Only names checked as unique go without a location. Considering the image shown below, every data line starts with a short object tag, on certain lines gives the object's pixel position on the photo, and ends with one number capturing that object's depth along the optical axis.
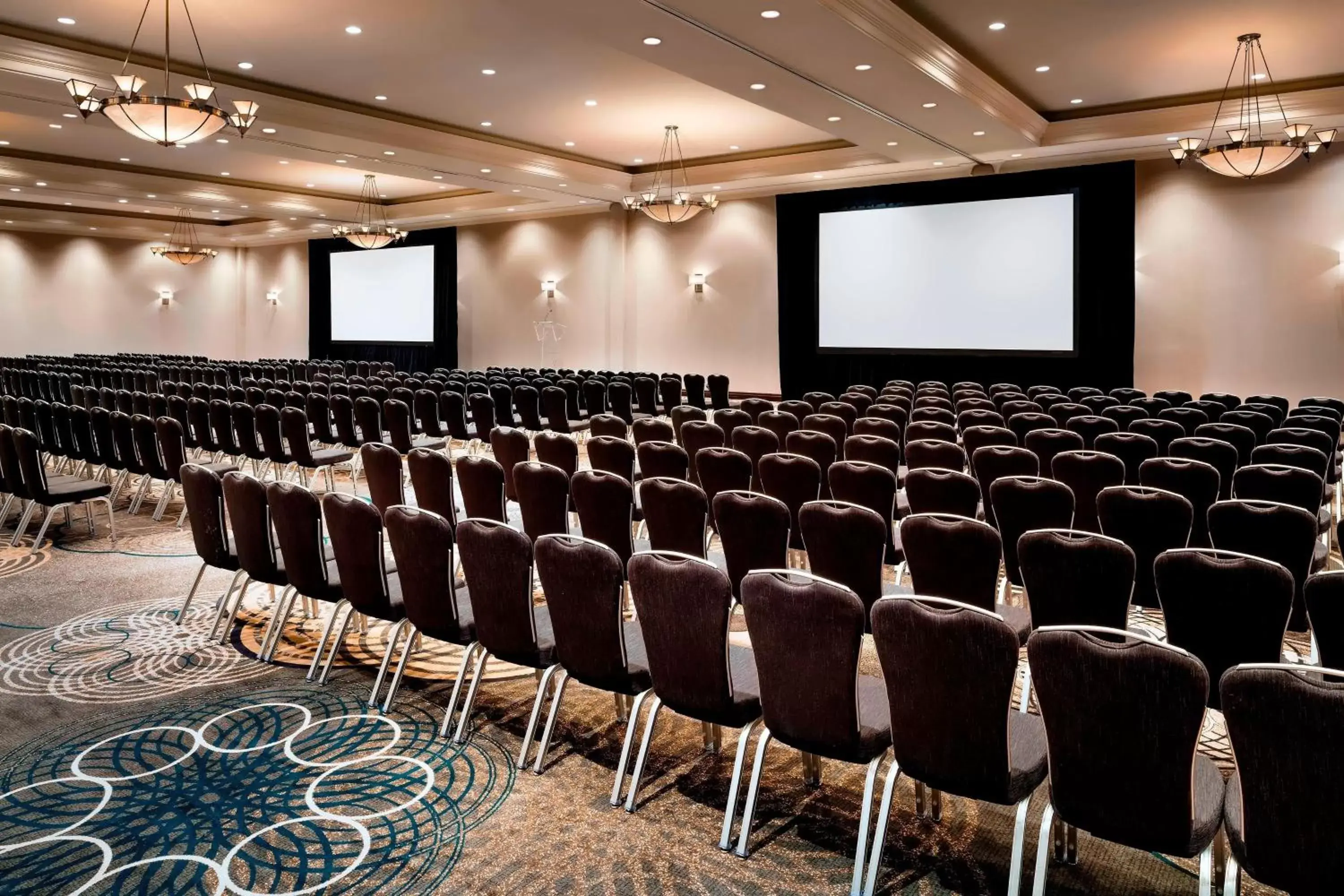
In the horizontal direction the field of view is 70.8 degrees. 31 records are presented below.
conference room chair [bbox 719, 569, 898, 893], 2.68
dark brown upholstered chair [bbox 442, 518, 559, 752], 3.47
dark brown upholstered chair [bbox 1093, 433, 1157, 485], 6.41
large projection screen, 14.73
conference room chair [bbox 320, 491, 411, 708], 4.02
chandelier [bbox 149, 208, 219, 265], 21.17
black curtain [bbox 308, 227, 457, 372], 22.56
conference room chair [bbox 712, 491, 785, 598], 4.21
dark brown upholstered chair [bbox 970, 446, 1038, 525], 5.77
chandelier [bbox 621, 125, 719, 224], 14.77
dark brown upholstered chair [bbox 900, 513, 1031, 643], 3.73
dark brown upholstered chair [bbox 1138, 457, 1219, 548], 5.19
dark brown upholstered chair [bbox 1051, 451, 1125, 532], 5.46
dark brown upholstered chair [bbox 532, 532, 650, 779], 3.24
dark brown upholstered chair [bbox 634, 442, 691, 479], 6.19
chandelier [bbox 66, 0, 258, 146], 7.40
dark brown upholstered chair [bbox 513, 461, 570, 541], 5.18
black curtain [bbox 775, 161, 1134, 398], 14.23
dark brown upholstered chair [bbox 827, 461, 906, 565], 5.27
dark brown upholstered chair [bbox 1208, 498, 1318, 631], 3.99
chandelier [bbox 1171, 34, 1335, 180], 10.00
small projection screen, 23.28
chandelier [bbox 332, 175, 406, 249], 18.09
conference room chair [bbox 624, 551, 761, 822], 2.95
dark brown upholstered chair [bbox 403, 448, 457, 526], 5.55
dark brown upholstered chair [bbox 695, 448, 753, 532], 5.80
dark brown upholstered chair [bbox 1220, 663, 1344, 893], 1.94
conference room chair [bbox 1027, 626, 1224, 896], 2.16
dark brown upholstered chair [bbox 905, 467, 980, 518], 4.98
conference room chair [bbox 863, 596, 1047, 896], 2.43
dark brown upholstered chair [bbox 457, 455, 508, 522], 5.50
